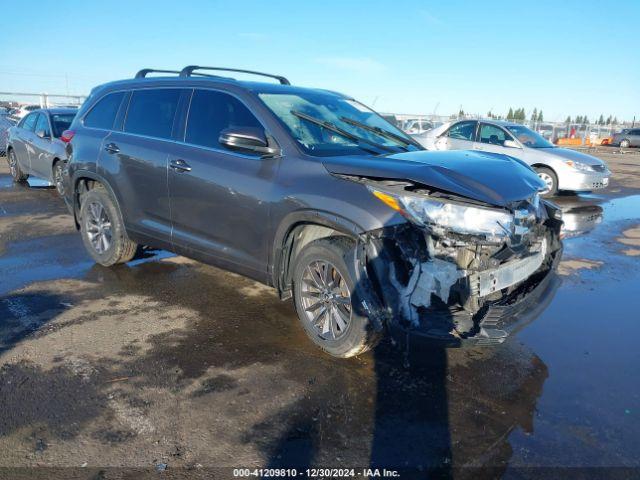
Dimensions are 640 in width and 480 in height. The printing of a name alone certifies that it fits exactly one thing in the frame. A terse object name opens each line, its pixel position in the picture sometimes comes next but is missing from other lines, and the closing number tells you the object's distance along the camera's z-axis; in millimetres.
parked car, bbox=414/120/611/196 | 10875
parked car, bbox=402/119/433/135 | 24781
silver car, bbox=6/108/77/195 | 9344
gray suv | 3148
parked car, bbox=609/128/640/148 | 36344
